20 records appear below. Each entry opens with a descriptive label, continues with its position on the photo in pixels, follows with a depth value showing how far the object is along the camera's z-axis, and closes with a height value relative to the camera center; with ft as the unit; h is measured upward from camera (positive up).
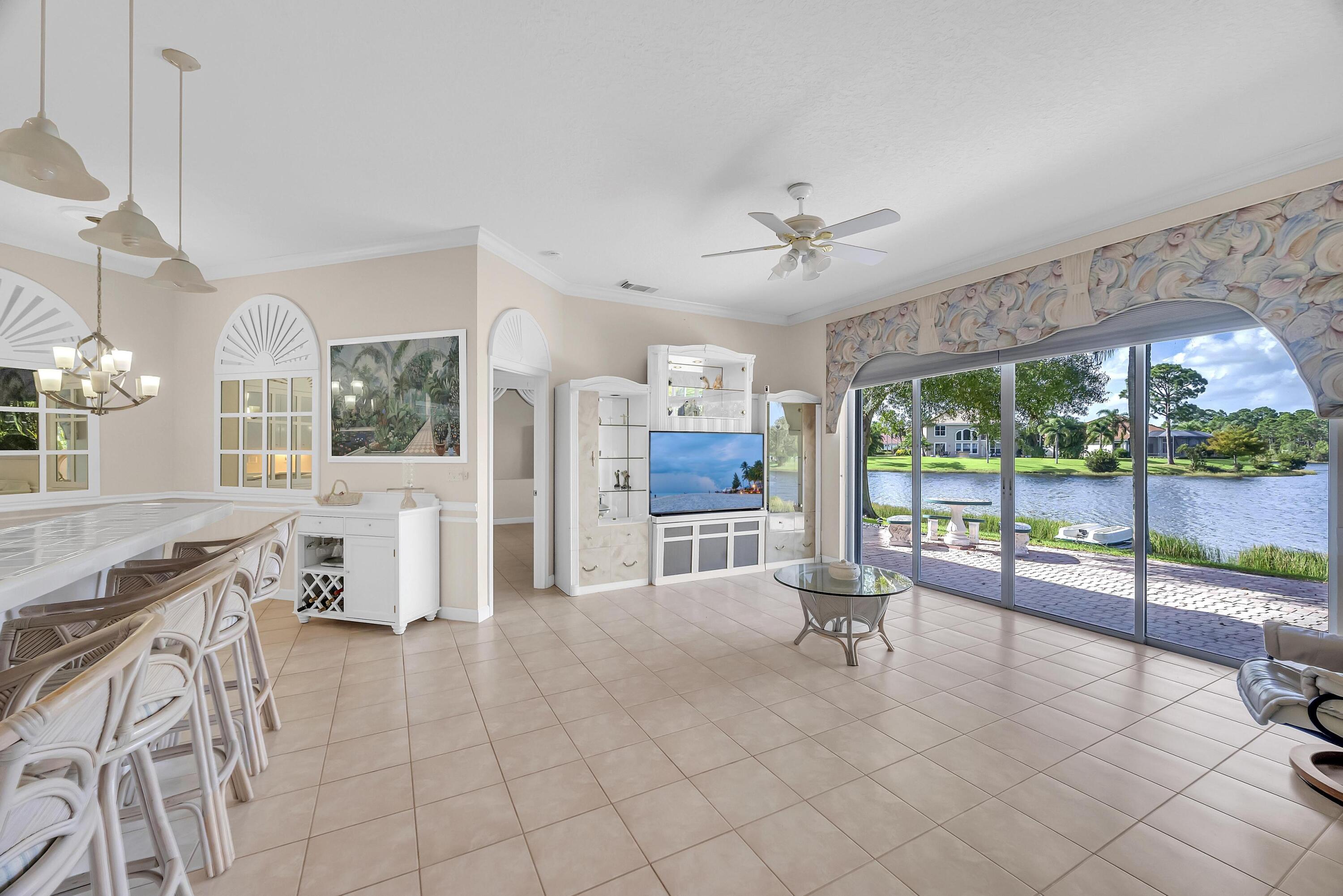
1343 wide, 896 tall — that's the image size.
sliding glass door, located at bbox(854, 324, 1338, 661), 10.91 -0.99
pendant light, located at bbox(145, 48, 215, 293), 8.71 +2.90
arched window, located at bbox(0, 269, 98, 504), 13.51 +0.94
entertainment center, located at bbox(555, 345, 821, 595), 16.60 -0.80
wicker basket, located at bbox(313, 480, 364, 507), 14.06 -1.20
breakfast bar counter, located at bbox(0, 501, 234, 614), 4.42 -0.96
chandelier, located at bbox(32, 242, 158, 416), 11.16 +1.75
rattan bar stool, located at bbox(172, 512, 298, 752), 7.61 -1.83
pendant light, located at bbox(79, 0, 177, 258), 7.14 +2.94
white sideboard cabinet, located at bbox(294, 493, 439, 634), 12.98 -2.75
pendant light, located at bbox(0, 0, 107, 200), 5.29 +2.95
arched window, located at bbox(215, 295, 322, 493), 15.24 +1.58
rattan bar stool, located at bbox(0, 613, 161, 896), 2.64 -1.72
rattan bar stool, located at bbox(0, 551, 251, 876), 4.54 -2.14
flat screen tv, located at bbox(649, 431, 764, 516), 17.80 -0.73
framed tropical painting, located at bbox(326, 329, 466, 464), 13.94 +1.45
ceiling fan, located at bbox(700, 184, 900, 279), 9.81 +4.16
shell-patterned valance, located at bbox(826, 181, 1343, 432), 9.41 +3.56
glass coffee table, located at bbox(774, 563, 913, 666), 11.51 -3.38
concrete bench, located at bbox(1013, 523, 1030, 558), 14.96 -2.51
